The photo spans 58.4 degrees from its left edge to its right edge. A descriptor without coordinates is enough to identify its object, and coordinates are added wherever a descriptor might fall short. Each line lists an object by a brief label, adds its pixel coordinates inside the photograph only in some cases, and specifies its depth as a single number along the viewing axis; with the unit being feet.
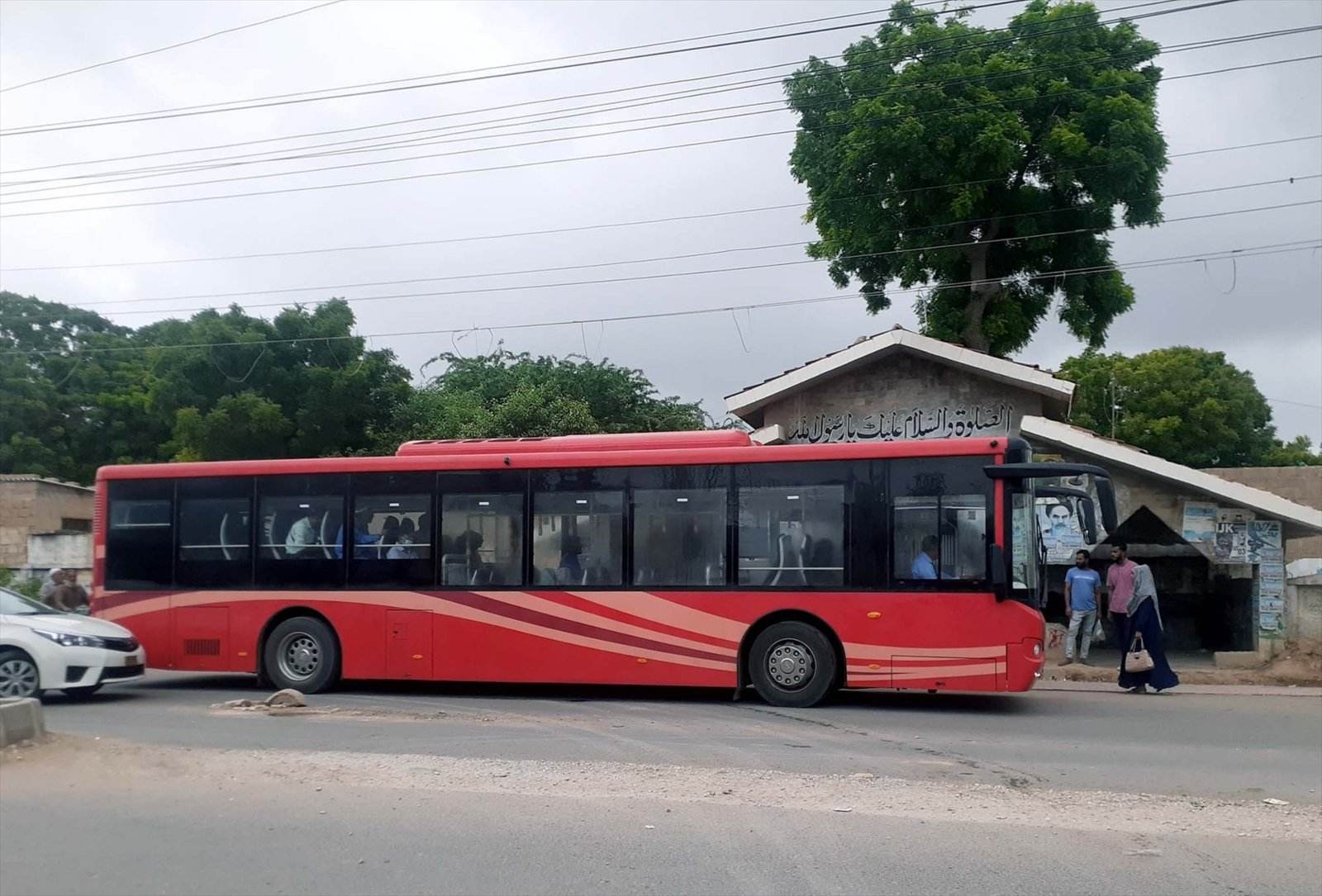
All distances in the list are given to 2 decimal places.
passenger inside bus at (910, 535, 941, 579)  41.32
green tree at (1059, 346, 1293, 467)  158.92
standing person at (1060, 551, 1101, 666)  57.36
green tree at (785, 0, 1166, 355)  88.58
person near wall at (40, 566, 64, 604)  58.78
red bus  40.93
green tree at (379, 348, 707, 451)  101.24
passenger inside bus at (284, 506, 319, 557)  47.55
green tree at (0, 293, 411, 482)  99.86
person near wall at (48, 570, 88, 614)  56.90
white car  41.83
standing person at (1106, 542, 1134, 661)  50.88
